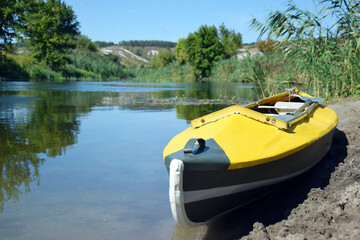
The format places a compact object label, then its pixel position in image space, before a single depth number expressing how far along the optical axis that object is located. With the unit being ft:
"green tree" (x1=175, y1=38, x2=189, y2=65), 195.70
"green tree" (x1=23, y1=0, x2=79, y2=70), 130.11
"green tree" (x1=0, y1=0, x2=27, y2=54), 85.88
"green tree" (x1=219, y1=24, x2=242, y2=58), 192.34
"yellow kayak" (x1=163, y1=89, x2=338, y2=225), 8.67
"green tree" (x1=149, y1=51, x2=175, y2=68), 252.01
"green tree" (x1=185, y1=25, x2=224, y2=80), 172.35
